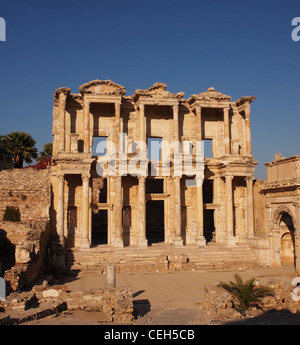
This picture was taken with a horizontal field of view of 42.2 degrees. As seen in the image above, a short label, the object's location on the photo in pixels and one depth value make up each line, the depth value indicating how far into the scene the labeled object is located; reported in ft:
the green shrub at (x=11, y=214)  80.94
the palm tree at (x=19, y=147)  119.44
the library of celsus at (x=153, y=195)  74.13
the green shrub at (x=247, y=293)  43.50
